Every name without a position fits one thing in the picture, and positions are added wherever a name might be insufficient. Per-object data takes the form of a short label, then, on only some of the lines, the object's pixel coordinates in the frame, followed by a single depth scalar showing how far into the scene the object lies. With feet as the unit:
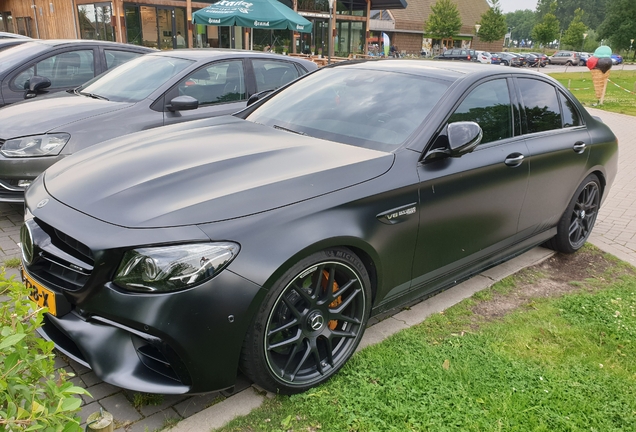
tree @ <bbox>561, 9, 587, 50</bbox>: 232.53
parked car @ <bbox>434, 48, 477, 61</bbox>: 149.13
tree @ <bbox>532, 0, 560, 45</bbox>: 218.38
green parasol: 42.47
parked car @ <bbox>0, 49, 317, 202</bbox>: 14.48
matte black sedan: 7.17
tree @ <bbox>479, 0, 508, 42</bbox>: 196.13
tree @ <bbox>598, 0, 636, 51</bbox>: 213.46
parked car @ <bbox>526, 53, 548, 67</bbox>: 167.53
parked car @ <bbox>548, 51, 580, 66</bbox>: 183.42
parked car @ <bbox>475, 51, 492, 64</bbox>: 148.07
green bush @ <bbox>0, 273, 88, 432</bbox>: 4.55
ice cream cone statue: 54.75
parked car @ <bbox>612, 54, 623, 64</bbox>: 185.77
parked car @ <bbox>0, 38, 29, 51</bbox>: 27.86
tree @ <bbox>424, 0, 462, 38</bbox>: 180.45
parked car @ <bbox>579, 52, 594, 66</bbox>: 181.88
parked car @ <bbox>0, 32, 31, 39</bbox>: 36.27
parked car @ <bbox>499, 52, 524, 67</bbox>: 155.78
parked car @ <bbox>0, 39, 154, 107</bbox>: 20.22
